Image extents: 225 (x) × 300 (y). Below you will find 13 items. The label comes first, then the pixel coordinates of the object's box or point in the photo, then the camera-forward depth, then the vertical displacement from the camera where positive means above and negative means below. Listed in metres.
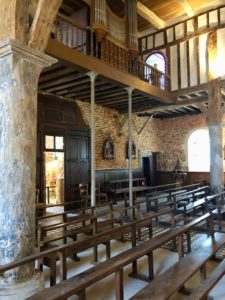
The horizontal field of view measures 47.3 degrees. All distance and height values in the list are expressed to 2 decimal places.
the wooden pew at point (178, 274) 2.05 -1.01
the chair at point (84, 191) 7.60 -0.74
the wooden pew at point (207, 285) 1.90 -0.97
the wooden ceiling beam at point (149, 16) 9.25 +5.66
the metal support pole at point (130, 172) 6.38 -0.16
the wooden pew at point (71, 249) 2.16 -0.86
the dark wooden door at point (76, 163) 7.76 +0.11
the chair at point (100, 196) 8.05 -0.97
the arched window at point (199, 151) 11.34 +0.61
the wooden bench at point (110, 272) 1.88 -0.89
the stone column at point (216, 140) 7.45 +0.72
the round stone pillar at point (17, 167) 2.42 +0.00
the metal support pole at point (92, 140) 5.43 +0.58
